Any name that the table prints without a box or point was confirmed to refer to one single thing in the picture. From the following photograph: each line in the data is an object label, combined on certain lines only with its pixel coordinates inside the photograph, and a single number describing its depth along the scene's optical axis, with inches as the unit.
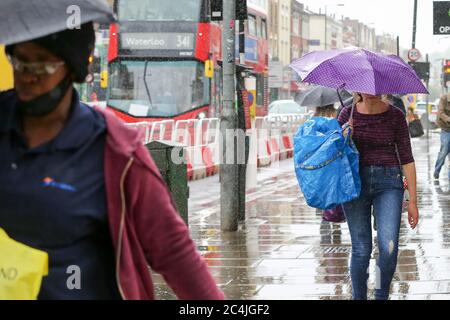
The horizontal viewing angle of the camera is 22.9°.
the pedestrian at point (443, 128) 713.8
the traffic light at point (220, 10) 506.2
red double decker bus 1021.8
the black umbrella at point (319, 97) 493.0
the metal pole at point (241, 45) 553.7
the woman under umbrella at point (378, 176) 270.8
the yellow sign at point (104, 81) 1101.7
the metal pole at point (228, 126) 492.4
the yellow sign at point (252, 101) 925.9
